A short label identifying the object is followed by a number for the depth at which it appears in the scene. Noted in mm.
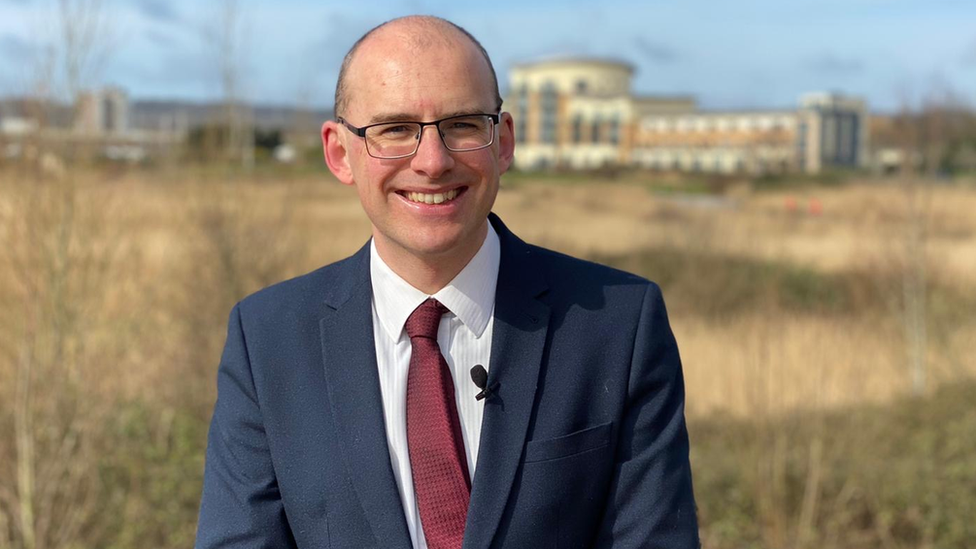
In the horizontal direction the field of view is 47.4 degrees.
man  1857
